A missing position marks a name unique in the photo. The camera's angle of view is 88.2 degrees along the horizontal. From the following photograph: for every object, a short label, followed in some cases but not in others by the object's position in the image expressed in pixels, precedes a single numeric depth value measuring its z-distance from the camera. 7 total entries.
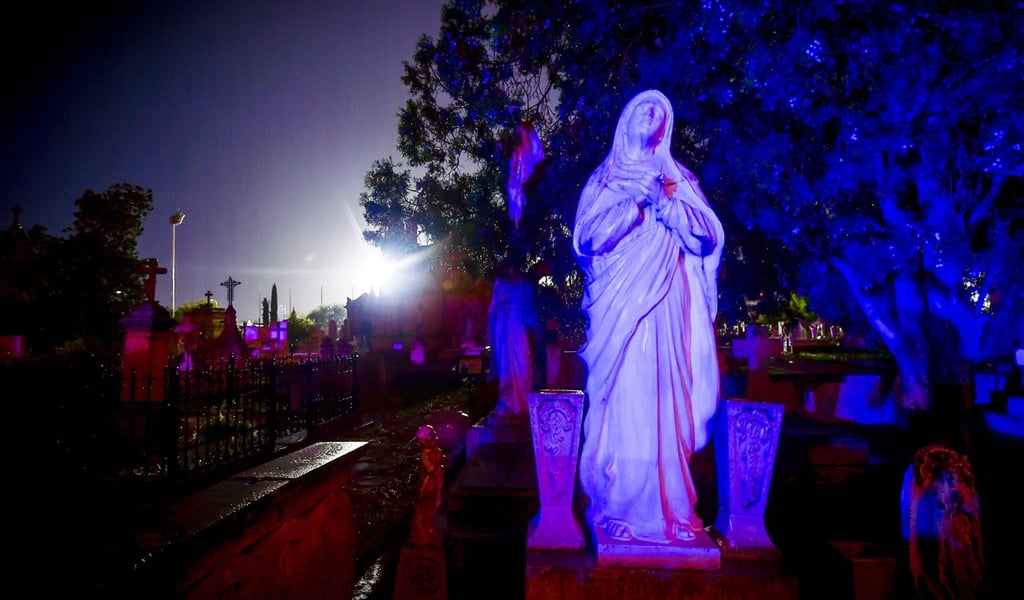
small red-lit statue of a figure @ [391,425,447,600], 3.52
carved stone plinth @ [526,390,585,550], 3.11
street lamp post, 37.78
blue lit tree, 7.06
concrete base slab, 2.83
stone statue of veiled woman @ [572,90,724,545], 3.05
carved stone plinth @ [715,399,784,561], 3.02
